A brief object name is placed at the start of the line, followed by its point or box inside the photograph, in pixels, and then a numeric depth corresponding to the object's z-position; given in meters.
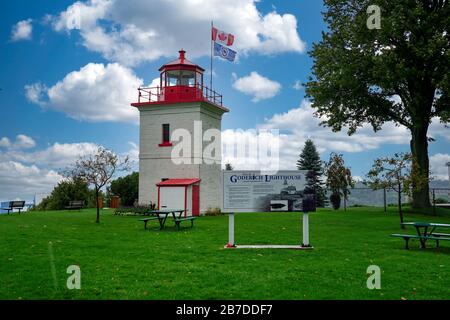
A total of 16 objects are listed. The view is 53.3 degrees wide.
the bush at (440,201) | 42.84
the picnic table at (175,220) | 19.39
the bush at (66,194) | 41.69
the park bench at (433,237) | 13.53
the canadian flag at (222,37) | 33.12
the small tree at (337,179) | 38.22
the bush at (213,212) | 31.66
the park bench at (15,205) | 31.71
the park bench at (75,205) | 36.53
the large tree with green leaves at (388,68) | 27.36
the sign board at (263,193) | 13.98
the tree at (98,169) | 24.78
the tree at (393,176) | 20.69
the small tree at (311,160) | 51.44
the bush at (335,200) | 38.44
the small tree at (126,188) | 42.16
